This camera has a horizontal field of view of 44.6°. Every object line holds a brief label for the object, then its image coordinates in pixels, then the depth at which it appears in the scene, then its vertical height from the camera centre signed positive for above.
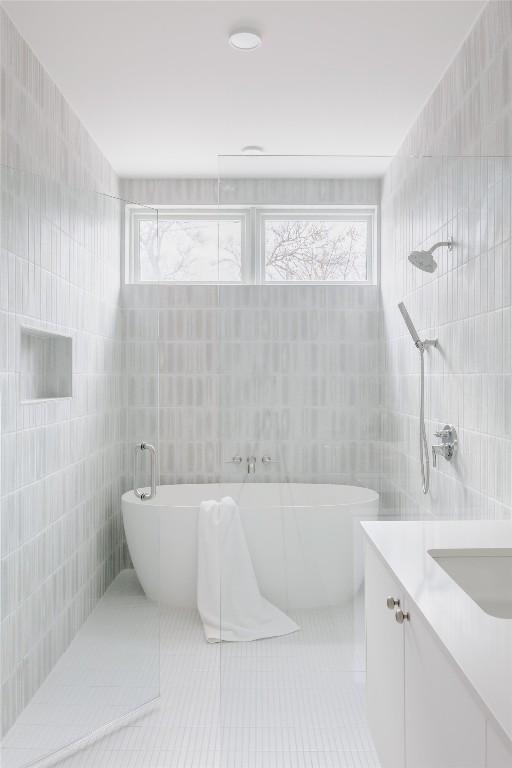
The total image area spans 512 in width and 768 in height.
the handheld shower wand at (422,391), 2.39 -0.05
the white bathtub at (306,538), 2.40 -0.62
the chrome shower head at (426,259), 2.38 +0.45
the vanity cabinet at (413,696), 0.97 -0.63
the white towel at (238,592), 2.40 -0.85
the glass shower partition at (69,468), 2.26 -0.36
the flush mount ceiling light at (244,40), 2.60 +1.43
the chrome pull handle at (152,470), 2.68 -0.41
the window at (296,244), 2.39 +0.51
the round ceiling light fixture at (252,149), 3.88 +1.44
